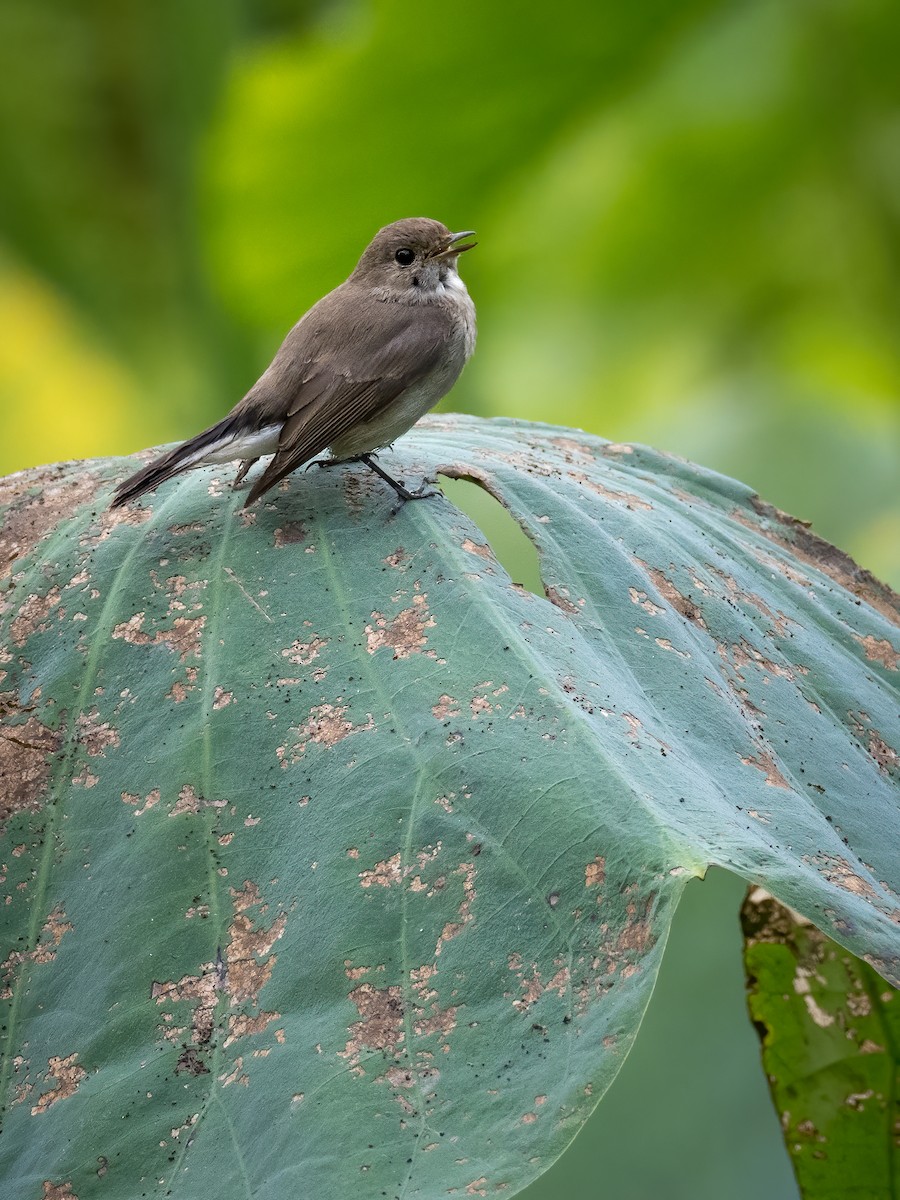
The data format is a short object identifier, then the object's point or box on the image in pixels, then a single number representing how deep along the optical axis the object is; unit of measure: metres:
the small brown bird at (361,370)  4.93
